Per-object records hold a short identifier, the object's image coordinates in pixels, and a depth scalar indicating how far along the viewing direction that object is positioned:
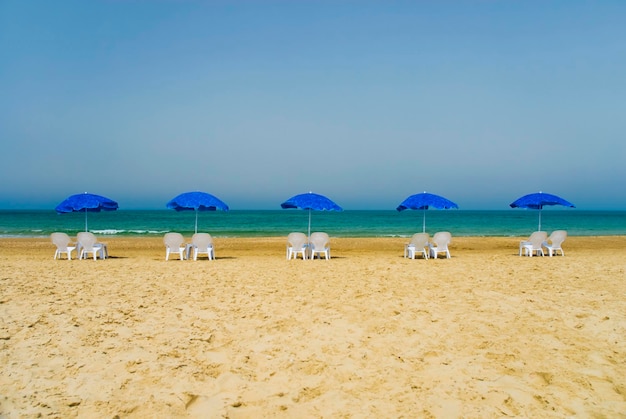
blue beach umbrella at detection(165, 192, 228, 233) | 13.74
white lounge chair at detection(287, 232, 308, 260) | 13.66
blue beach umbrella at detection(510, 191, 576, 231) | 14.94
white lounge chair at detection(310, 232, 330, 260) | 13.62
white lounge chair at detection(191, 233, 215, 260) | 13.30
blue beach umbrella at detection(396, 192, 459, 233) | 14.23
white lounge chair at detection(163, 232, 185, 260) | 13.24
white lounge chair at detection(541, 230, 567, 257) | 14.34
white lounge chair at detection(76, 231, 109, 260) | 13.07
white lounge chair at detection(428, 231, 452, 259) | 13.66
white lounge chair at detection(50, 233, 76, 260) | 13.21
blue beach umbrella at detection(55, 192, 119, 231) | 13.92
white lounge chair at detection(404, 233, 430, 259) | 13.62
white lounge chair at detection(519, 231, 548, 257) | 13.98
